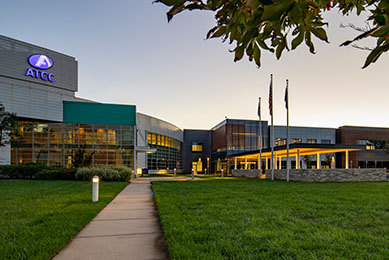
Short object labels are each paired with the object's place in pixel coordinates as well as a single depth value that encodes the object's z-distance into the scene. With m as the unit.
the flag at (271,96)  24.25
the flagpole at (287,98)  23.10
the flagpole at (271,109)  24.23
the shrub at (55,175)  24.44
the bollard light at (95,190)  9.73
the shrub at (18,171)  25.16
